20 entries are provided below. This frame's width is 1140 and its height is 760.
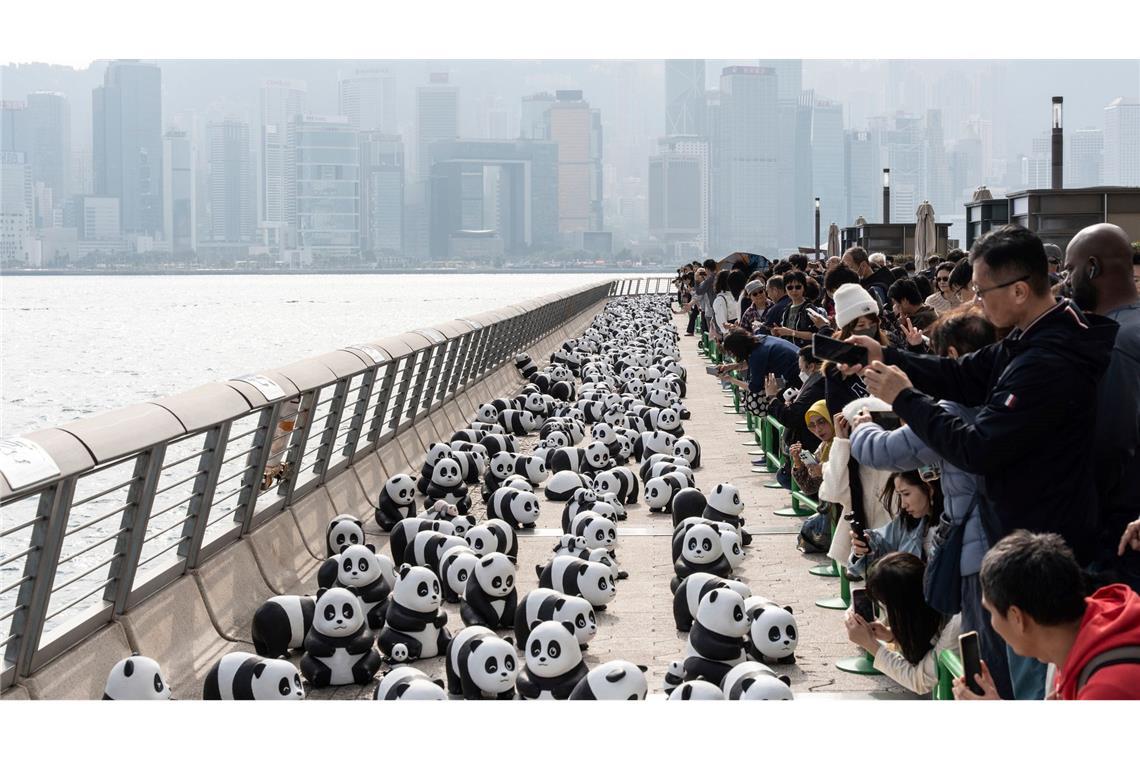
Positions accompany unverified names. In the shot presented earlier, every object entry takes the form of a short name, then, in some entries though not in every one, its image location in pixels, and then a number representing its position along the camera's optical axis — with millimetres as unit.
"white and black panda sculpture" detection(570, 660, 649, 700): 6422
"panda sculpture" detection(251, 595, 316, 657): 8039
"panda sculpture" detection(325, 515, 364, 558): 10867
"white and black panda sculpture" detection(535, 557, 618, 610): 9055
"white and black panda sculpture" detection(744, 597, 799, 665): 7734
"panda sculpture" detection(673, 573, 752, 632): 8141
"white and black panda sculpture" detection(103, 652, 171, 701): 6484
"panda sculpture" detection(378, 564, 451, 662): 8258
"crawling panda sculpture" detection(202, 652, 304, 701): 6727
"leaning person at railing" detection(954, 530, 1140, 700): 3510
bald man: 5273
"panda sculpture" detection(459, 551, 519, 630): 8844
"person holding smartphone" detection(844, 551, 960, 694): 6223
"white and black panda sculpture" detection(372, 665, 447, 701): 6214
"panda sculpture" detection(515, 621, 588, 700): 6996
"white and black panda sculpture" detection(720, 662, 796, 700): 6074
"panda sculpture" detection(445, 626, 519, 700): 7012
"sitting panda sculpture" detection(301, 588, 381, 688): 7805
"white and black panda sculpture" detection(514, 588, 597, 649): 7988
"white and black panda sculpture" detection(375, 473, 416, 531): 12602
